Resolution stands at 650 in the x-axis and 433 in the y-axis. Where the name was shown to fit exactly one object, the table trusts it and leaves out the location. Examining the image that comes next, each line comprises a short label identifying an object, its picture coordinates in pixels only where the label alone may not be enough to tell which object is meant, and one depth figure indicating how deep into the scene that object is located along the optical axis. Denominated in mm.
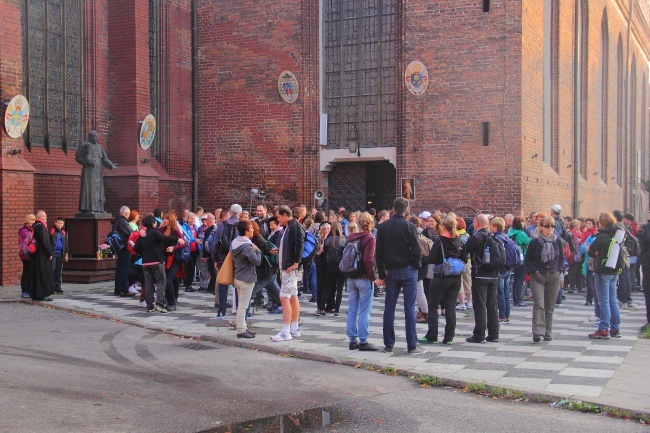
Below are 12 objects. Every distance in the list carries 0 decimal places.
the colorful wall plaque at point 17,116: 16578
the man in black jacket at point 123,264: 15164
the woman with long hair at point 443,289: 10188
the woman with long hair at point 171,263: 13227
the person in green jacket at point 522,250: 14336
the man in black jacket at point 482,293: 10375
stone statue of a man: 17453
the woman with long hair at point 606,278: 10750
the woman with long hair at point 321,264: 13086
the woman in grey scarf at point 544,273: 10453
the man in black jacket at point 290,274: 10383
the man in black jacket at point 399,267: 9517
